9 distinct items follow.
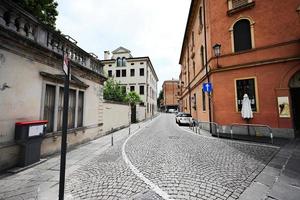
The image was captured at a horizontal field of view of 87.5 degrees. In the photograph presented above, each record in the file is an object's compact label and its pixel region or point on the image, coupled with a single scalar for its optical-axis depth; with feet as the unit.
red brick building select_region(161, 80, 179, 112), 248.11
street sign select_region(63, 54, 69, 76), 9.14
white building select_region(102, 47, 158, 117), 108.58
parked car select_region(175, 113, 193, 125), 58.91
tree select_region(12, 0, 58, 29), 28.89
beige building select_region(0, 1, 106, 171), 16.02
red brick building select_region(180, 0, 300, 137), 31.30
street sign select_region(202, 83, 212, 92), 38.58
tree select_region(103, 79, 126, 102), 64.49
